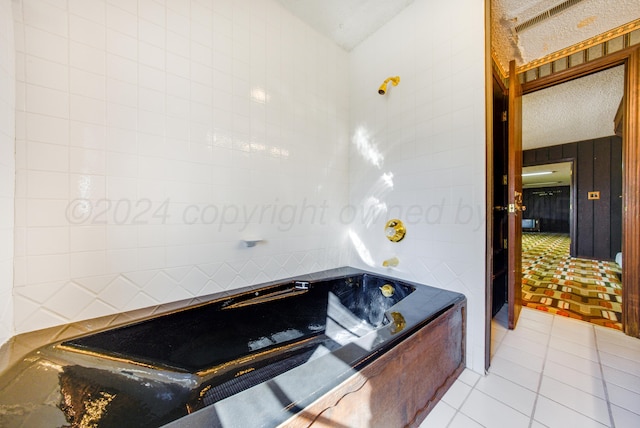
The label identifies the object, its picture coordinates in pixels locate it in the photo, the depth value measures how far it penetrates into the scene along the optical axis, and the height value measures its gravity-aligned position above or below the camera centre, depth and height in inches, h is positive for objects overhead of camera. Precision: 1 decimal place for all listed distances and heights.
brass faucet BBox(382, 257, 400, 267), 69.6 -14.9
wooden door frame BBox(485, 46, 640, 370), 69.4 +7.9
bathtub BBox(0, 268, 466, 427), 26.6 -24.7
